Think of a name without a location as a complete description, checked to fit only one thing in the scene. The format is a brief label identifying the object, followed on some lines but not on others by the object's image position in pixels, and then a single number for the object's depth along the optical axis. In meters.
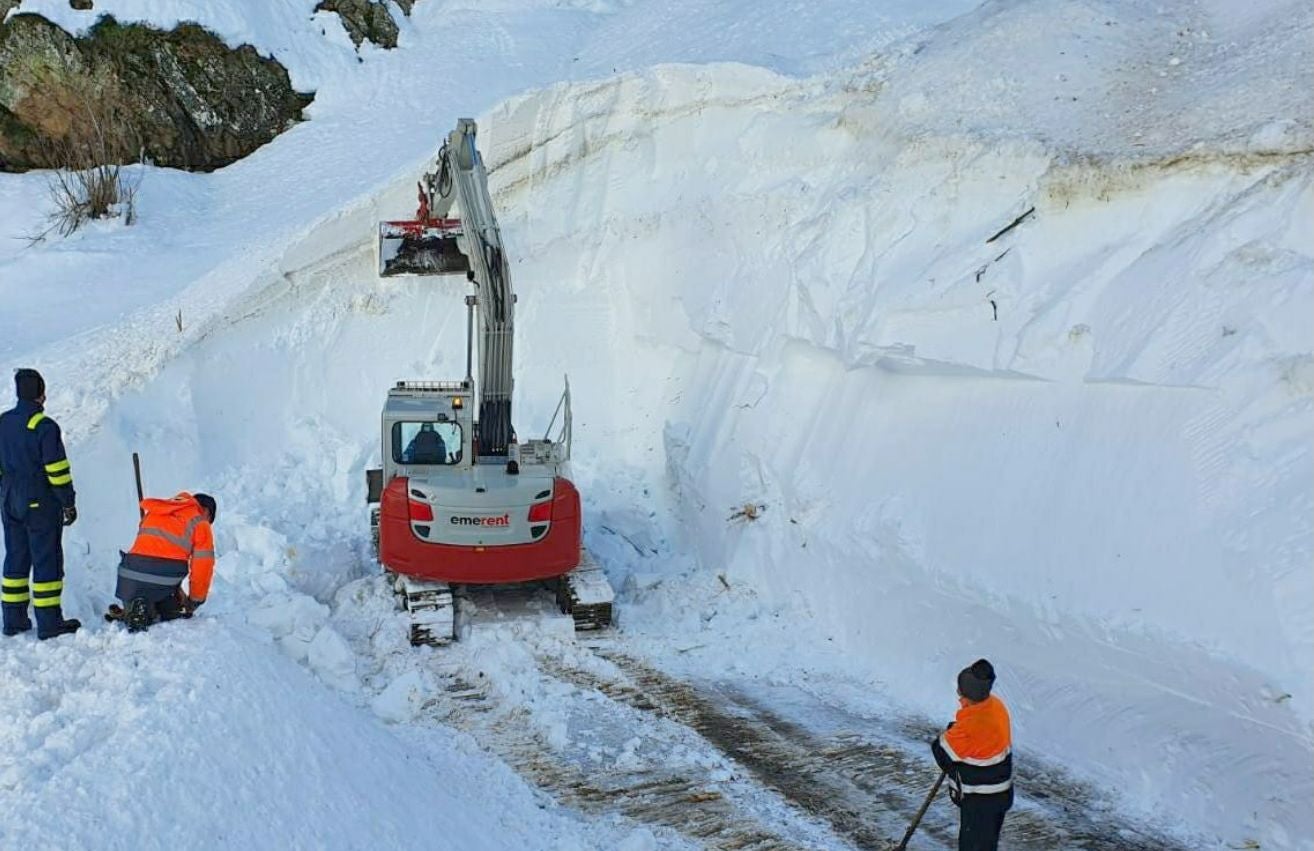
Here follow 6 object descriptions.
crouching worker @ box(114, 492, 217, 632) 6.76
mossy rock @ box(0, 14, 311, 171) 18.05
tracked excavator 8.56
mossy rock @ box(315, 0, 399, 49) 19.88
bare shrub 15.95
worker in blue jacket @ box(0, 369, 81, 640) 6.66
